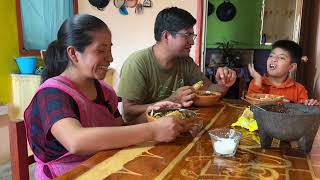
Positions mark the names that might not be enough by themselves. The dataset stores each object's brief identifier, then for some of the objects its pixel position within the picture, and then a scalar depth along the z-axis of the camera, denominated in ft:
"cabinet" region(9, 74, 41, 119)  10.20
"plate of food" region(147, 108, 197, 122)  4.13
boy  6.85
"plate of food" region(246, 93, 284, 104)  4.98
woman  3.29
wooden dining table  2.75
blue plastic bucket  10.22
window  10.69
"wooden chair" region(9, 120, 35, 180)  3.50
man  5.74
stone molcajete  3.24
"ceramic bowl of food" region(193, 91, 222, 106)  5.45
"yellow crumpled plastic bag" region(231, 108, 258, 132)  4.20
